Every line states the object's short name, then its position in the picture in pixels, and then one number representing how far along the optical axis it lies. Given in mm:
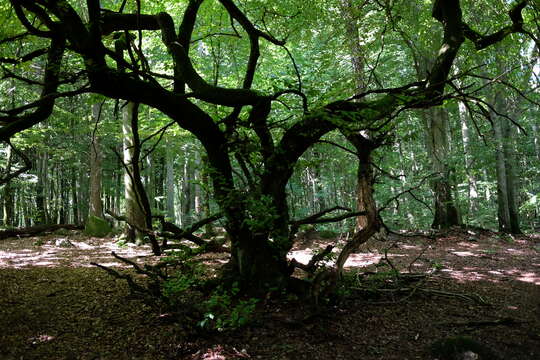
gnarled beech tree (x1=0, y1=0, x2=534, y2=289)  4203
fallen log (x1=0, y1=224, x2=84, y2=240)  11062
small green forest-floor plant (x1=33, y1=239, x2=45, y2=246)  10306
